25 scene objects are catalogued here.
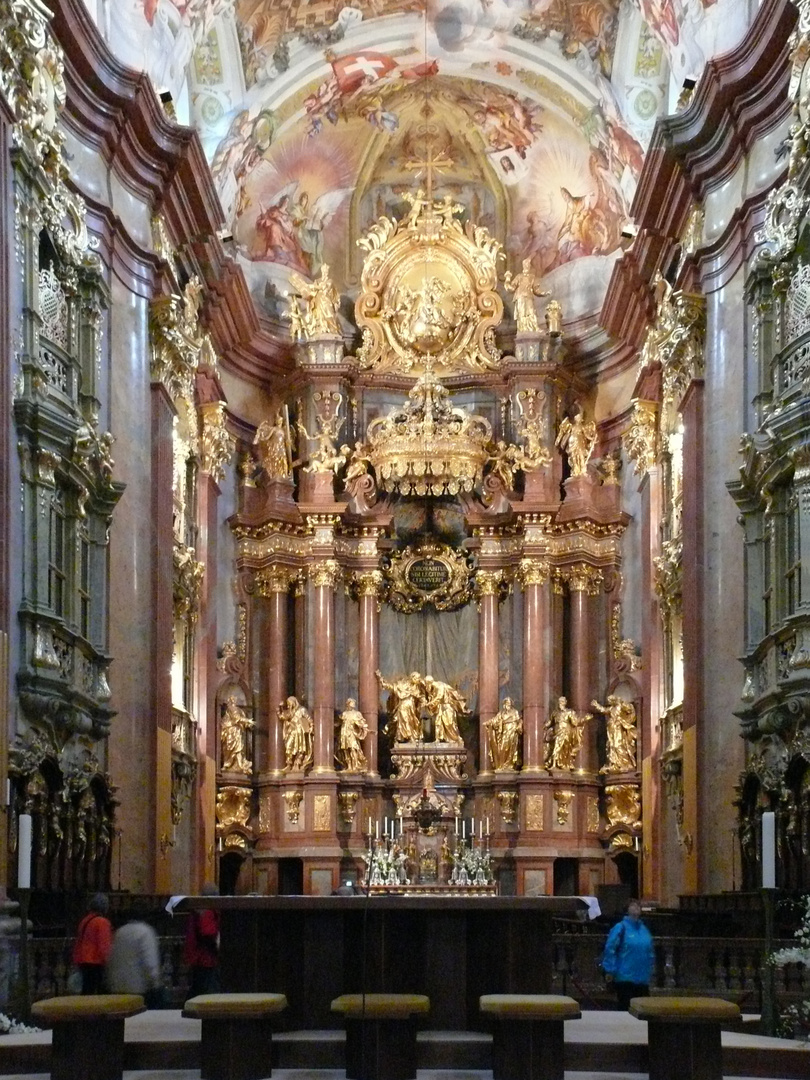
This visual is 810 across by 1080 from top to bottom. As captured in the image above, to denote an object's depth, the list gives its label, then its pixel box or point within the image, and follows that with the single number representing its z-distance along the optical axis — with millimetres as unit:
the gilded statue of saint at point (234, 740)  31688
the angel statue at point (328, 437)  32938
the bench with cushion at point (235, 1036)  10547
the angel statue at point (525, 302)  33312
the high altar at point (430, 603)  31469
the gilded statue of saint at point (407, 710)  32375
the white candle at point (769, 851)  13359
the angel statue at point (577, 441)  32969
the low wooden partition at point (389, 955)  11578
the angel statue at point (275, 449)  33125
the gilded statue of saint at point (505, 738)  31828
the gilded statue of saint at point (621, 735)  31452
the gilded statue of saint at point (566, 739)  31609
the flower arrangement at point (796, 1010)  11547
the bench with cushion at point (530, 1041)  10555
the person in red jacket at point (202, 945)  15359
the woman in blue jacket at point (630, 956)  14281
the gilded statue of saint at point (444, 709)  32375
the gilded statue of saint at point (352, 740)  31906
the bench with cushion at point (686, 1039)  10477
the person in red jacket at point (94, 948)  13188
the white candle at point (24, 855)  13797
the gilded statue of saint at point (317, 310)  33406
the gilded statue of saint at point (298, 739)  31828
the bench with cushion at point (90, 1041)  10602
